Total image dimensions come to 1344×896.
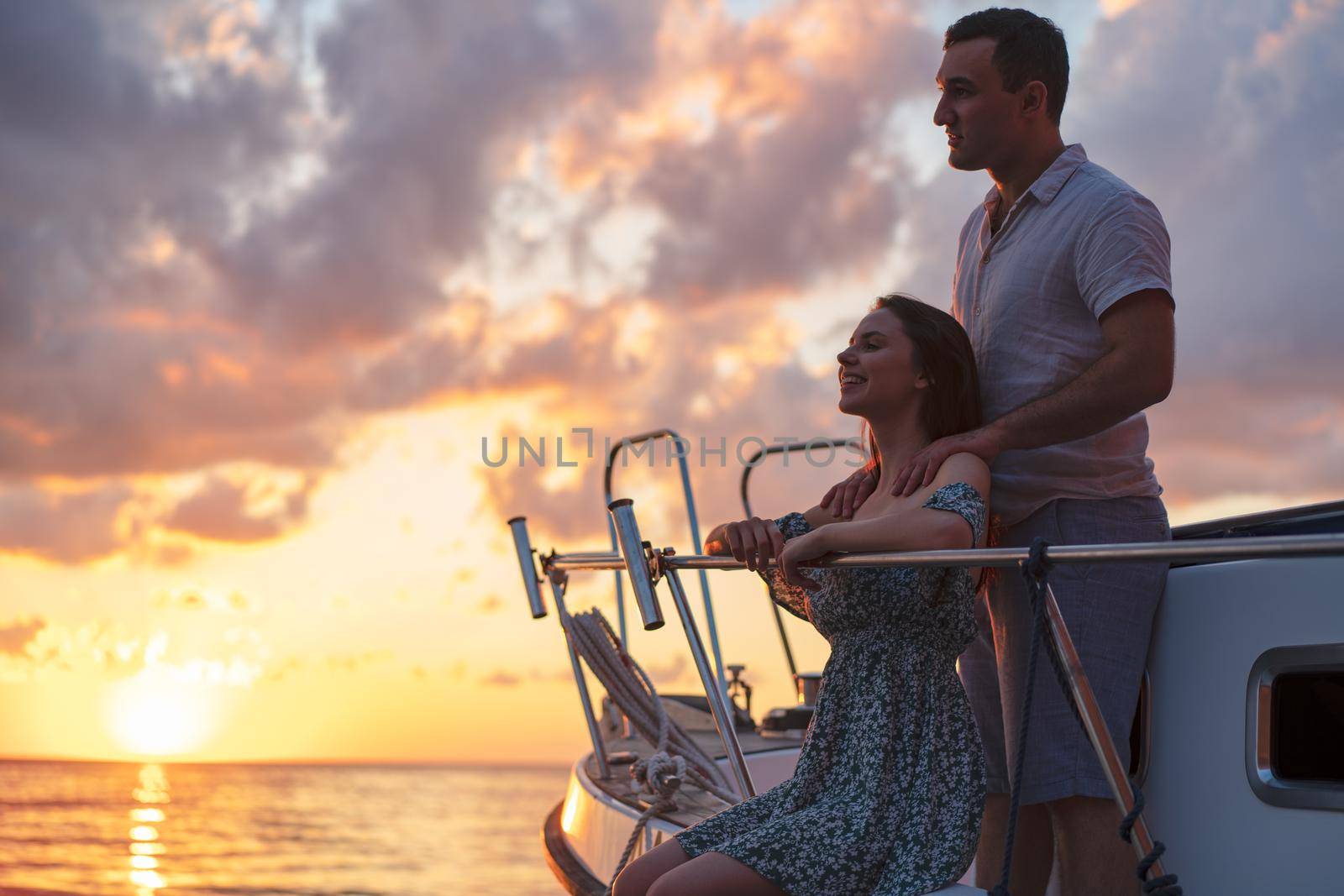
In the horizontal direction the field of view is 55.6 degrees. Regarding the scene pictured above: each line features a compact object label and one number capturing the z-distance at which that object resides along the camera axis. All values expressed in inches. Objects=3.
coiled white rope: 151.6
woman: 83.6
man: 85.7
